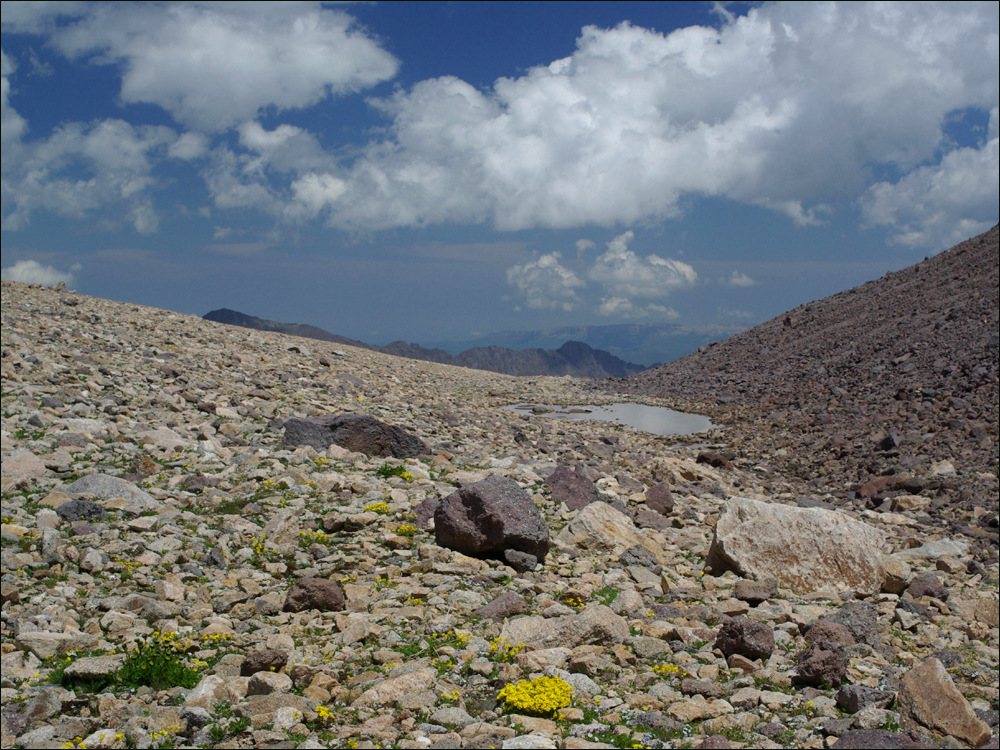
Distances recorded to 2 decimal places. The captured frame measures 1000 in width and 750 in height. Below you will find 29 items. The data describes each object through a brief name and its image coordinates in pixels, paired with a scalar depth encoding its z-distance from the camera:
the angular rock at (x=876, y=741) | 5.32
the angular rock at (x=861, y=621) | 7.52
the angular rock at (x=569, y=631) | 6.96
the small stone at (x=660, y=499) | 12.44
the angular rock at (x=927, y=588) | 9.45
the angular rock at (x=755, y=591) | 8.54
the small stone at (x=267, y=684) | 5.95
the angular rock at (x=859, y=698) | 5.98
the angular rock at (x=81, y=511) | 9.20
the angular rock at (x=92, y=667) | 6.02
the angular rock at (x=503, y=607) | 7.54
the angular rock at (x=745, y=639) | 6.86
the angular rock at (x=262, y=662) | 6.31
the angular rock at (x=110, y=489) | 9.86
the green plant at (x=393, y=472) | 11.96
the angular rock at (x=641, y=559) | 9.42
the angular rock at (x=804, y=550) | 9.25
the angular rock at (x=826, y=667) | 6.38
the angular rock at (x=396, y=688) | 5.89
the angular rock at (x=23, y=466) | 10.20
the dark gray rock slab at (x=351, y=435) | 13.61
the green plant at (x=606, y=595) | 8.17
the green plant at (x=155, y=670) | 6.08
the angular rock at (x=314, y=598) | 7.63
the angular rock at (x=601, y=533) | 9.98
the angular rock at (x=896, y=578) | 9.52
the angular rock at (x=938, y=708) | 5.87
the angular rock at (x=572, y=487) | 11.81
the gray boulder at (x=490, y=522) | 9.07
